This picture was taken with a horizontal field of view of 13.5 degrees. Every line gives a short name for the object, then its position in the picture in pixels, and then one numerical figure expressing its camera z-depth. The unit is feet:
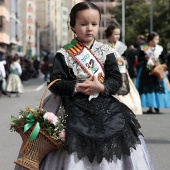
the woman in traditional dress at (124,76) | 40.75
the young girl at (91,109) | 16.58
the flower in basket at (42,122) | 16.33
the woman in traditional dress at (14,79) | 81.82
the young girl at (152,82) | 48.26
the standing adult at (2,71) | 77.31
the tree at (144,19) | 202.90
